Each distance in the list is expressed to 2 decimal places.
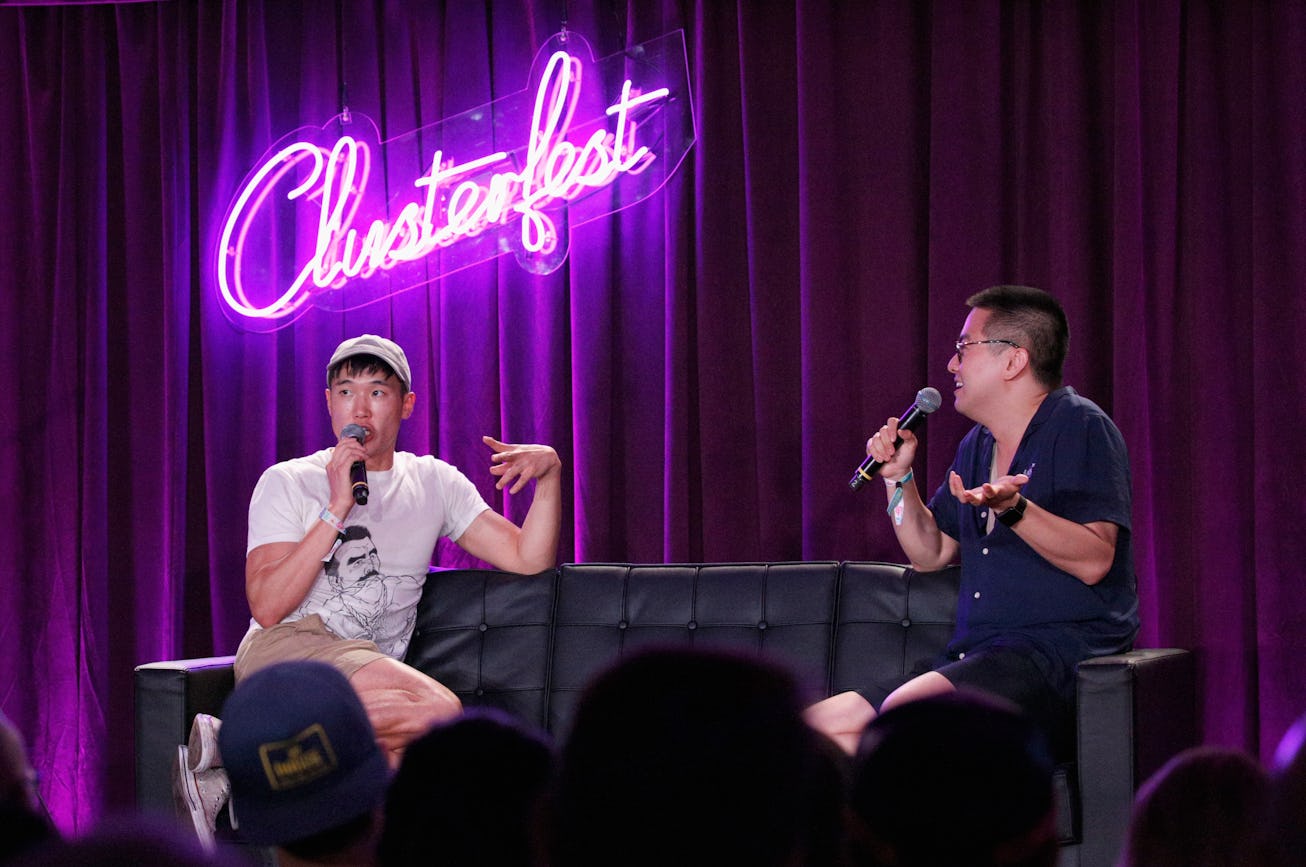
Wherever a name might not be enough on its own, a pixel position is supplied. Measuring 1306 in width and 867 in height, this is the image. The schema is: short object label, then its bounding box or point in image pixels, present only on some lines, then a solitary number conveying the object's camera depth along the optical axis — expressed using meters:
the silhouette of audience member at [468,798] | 4.02
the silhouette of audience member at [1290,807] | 3.60
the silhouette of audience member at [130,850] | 2.72
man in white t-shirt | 8.04
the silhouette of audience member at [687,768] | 3.36
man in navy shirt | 7.78
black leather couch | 7.94
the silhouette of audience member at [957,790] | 3.61
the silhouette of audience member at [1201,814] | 3.92
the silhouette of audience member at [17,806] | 3.77
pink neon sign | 8.67
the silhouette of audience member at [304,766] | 4.78
